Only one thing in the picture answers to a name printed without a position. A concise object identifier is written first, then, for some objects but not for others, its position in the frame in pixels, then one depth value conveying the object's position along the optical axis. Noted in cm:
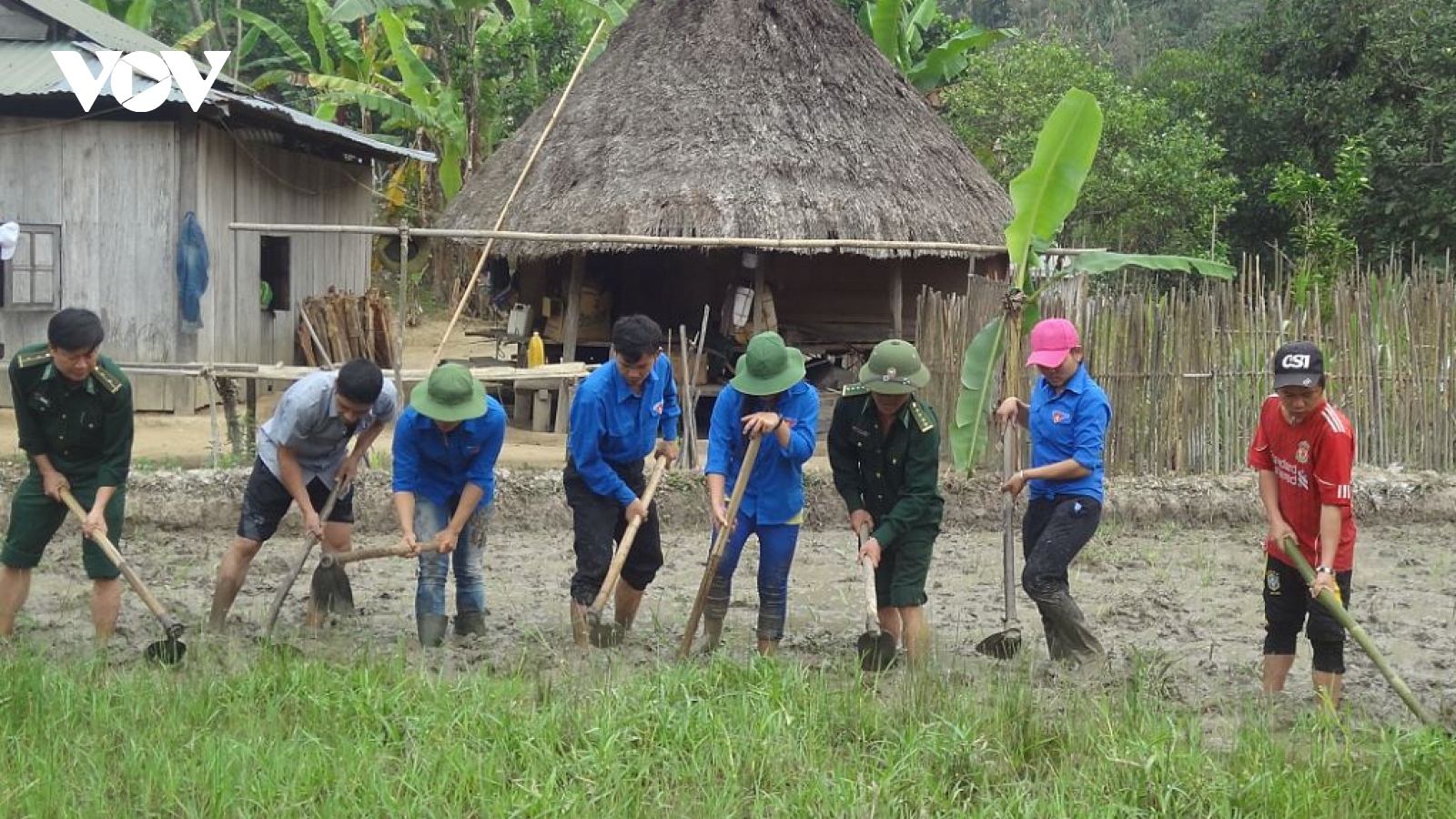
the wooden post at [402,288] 1019
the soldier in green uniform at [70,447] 612
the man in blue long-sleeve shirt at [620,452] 659
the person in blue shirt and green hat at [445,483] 651
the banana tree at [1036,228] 768
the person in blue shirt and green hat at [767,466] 634
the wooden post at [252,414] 1153
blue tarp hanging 1435
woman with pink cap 650
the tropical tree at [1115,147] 1769
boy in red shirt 556
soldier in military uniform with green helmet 616
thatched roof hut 1420
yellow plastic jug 1500
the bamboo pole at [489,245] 1028
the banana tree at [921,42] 2047
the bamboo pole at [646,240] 1095
